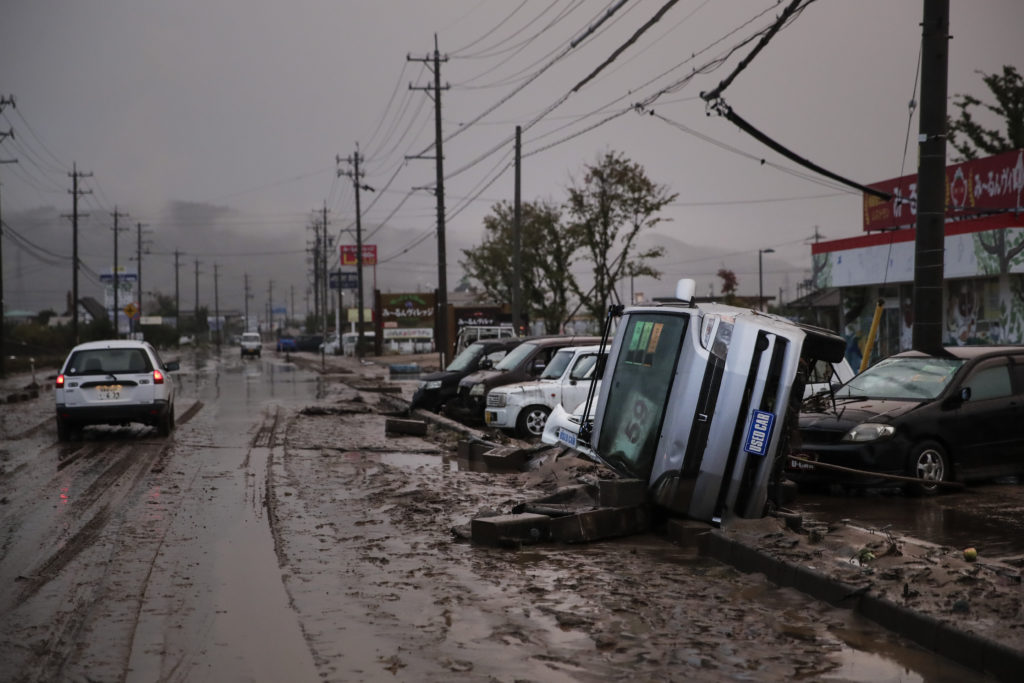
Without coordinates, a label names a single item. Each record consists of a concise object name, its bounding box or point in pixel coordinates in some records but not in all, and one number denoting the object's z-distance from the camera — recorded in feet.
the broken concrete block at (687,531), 29.02
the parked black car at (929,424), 38.17
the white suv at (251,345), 259.99
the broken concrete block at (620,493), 30.42
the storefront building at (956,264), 80.94
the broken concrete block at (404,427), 61.77
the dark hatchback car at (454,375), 73.31
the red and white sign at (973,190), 87.35
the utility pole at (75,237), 218.59
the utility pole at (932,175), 47.06
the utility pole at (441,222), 128.67
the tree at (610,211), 134.41
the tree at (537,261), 155.63
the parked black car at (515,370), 64.90
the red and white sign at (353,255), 291.38
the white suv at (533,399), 58.34
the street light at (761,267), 225.76
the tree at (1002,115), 169.07
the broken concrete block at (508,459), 45.11
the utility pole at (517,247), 114.73
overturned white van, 29.40
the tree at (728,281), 282.36
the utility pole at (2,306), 152.05
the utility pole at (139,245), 353.53
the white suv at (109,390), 59.00
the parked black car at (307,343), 359.60
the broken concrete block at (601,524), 29.55
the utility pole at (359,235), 214.90
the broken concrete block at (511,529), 28.91
